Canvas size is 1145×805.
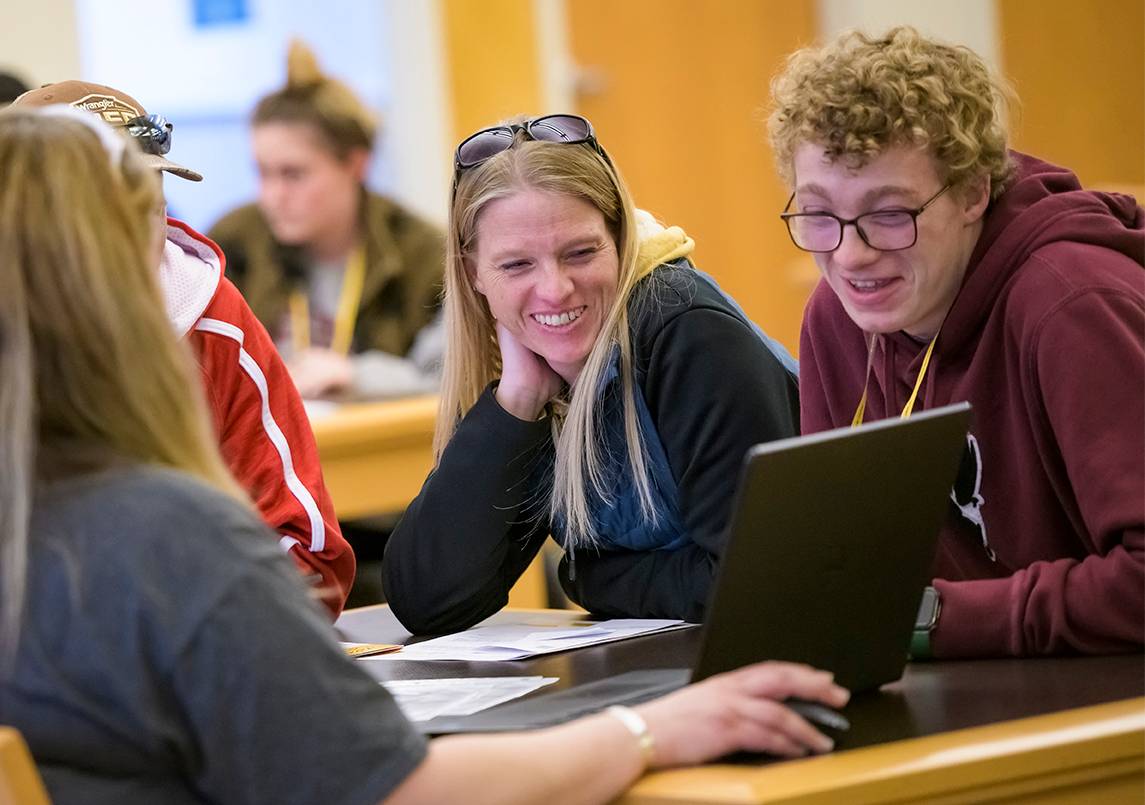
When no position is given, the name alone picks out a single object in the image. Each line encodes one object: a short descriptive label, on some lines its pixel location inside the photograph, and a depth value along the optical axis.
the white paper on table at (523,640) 3.69
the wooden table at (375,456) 4.84
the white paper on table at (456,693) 3.45
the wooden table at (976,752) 3.20
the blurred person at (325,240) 5.92
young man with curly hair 3.44
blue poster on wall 7.82
